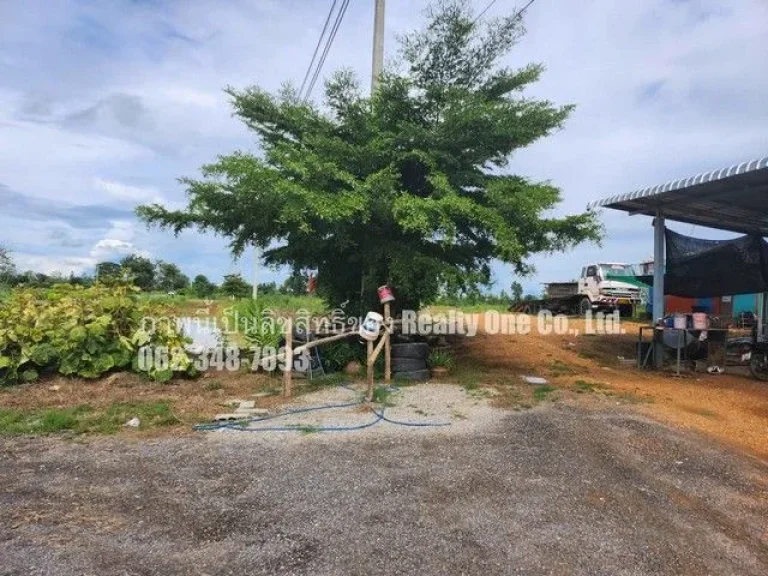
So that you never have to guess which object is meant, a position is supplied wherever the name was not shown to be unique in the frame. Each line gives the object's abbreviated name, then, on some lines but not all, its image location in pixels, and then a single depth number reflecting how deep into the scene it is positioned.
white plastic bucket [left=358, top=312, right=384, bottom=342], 6.66
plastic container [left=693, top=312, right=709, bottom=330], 8.89
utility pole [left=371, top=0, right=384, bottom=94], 9.75
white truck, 19.52
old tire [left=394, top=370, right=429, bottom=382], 8.02
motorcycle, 8.85
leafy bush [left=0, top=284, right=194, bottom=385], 7.01
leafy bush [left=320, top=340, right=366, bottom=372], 8.48
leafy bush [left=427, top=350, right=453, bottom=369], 8.61
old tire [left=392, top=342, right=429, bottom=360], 8.10
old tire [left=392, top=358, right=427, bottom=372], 8.08
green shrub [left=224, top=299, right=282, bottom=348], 8.65
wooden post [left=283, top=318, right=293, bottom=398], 6.71
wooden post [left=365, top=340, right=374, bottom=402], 6.49
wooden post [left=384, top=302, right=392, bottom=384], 7.74
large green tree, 7.28
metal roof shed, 8.00
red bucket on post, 7.21
